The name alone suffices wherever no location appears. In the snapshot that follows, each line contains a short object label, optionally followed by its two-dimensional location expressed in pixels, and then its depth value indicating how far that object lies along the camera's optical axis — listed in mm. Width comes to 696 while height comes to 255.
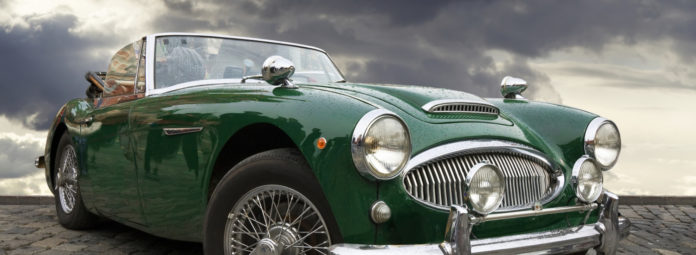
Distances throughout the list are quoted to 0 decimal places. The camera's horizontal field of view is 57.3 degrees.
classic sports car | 2555
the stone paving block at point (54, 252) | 4438
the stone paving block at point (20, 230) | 5305
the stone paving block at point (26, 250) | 4445
